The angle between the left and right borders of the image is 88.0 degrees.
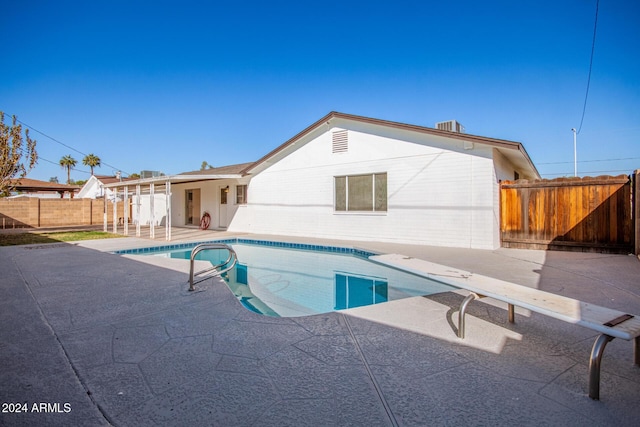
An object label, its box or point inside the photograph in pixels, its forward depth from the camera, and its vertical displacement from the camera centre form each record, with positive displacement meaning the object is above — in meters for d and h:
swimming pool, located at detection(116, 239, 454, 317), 5.37 -1.33
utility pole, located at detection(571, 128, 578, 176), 30.14 +5.47
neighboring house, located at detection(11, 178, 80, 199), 24.58 +2.22
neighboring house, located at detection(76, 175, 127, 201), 29.27 +2.79
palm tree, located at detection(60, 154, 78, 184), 48.97 +7.77
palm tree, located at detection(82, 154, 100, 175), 48.03 +7.95
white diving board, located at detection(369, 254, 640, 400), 2.16 -0.72
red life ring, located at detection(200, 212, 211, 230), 17.53 -0.27
